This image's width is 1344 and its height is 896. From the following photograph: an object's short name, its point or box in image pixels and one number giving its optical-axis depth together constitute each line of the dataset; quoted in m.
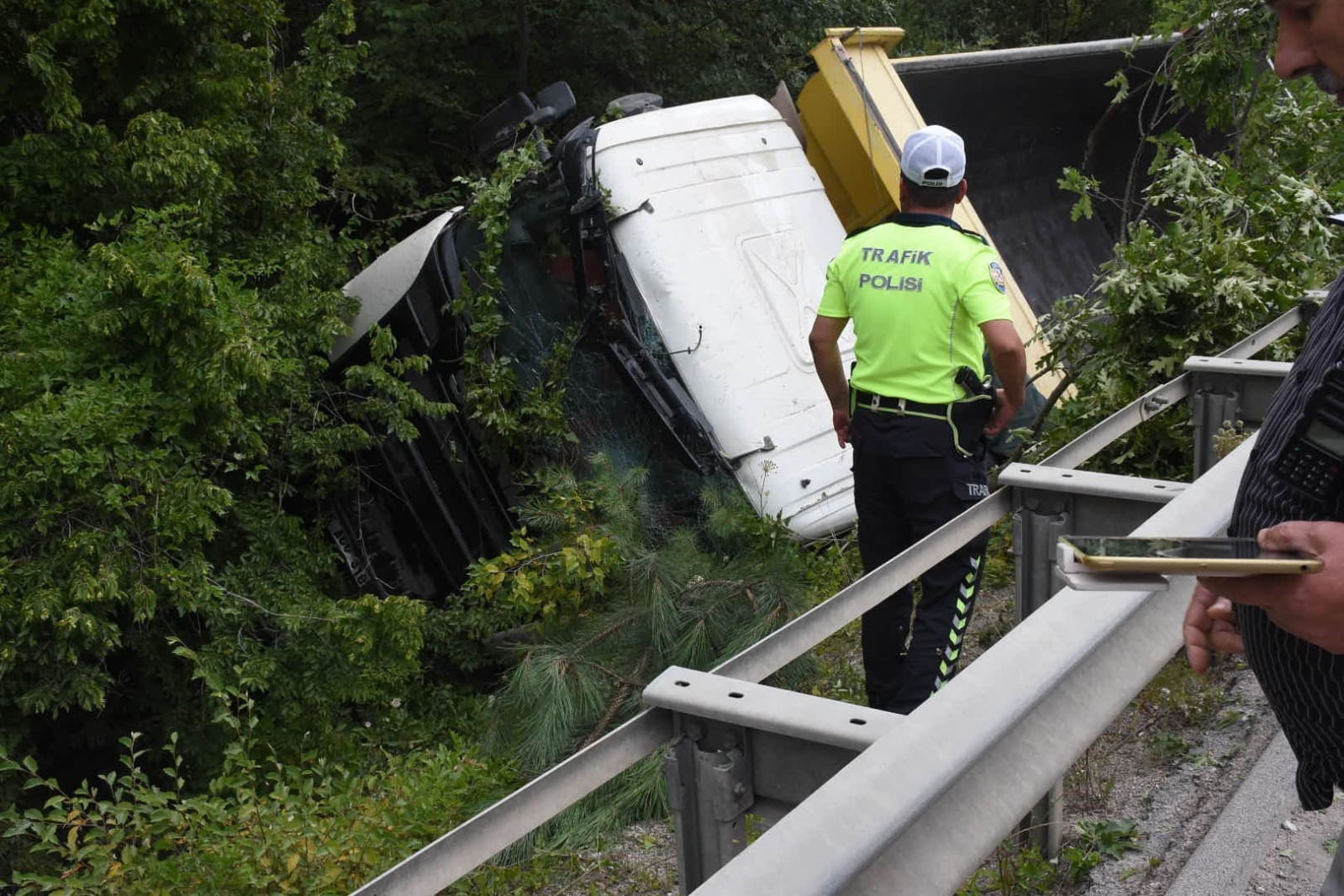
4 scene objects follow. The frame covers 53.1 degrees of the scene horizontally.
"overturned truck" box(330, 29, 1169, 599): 5.64
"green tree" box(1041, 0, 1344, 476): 4.43
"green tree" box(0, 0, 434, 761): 4.54
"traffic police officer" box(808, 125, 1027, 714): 4.05
